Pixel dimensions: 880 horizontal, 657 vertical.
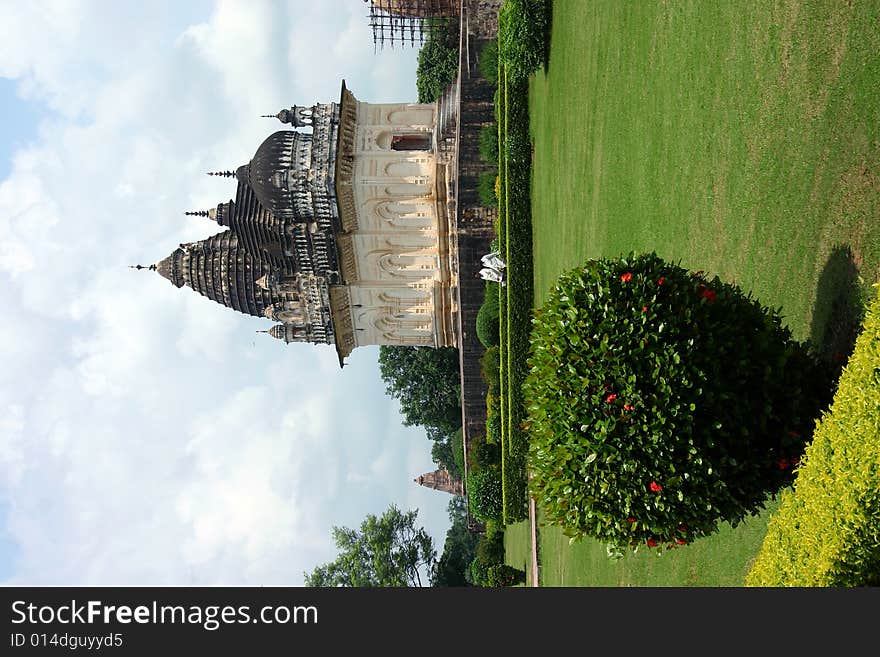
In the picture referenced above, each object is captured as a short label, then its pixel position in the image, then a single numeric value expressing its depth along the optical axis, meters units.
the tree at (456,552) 54.06
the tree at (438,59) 55.16
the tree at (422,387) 57.98
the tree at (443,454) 66.82
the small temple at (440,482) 59.87
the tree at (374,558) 49.06
